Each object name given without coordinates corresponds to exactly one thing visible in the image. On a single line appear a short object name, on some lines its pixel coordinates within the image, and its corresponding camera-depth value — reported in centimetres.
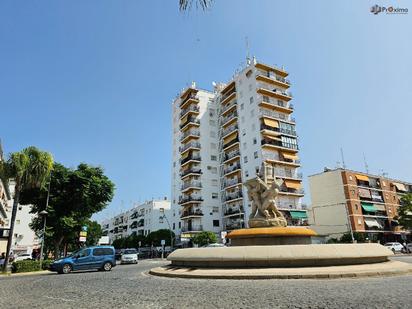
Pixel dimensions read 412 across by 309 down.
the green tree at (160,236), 6056
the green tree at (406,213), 5050
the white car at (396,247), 4134
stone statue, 1771
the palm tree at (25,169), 2181
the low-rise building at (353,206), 5366
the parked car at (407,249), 3802
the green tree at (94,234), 8439
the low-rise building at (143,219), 7941
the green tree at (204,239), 4943
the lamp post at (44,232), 2406
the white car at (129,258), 3142
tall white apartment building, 5150
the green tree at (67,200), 2795
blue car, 1993
